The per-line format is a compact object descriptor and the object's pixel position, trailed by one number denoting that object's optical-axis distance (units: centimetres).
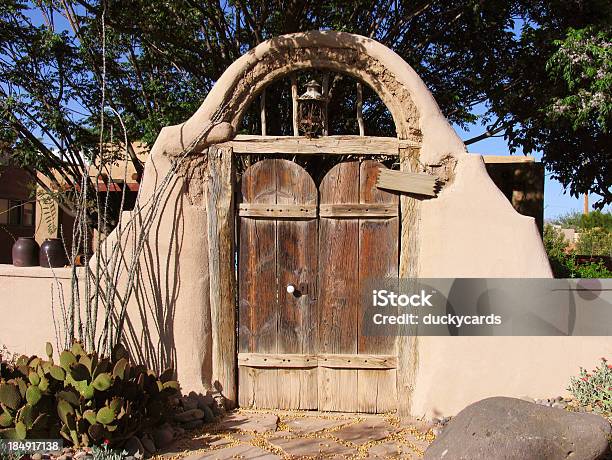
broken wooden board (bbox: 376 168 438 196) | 438
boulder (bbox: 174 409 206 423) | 423
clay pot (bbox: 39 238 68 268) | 492
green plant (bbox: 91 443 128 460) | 345
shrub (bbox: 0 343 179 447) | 356
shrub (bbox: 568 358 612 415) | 404
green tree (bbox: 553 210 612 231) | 1697
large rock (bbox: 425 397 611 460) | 315
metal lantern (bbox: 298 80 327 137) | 462
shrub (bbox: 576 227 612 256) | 1338
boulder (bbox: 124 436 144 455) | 368
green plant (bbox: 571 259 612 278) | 727
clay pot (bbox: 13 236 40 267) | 496
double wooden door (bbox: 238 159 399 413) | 454
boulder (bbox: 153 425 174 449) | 390
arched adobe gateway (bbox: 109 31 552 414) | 442
